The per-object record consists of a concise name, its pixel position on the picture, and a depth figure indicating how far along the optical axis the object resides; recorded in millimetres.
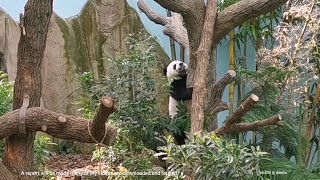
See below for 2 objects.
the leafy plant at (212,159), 5477
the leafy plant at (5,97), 8130
